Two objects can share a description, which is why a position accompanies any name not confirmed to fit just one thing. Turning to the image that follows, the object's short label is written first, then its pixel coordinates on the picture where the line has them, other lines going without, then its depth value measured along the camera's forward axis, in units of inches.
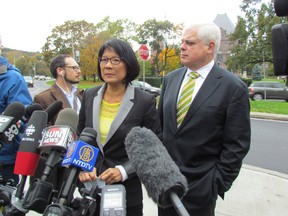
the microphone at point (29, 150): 61.5
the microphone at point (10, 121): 67.4
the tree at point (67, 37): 2105.1
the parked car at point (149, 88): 1004.6
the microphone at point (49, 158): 56.7
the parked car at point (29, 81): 1597.2
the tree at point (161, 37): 1823.3
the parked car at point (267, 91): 860.6
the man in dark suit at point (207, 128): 89.2
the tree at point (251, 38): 1378.0
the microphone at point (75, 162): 54.2
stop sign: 529.0
